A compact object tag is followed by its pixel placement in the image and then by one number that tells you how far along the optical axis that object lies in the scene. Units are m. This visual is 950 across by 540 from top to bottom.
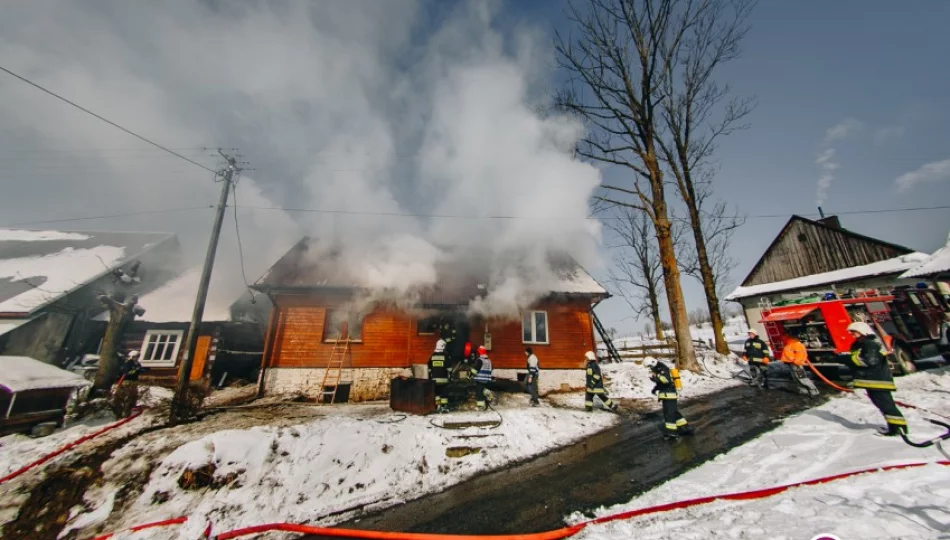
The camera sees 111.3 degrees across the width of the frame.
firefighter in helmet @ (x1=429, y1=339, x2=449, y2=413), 8.59
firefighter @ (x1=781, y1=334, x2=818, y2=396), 8.77
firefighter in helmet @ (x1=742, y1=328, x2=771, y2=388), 9.73
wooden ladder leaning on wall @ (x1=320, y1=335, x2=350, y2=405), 11.29
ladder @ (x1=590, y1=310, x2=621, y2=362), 16.22
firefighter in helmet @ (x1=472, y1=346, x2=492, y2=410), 8.85
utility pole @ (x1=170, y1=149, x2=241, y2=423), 8.02
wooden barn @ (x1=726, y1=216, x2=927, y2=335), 16.19
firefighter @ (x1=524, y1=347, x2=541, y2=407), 9.67
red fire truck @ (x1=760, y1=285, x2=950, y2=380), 9.16
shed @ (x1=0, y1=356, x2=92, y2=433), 6.83
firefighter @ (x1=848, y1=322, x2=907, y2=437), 5.00
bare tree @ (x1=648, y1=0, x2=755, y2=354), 14.27
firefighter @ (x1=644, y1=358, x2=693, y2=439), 6.35
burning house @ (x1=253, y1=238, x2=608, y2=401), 11.66
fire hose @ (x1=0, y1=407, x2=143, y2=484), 5.52
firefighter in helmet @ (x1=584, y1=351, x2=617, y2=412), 8.56
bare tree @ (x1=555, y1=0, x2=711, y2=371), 12.70
